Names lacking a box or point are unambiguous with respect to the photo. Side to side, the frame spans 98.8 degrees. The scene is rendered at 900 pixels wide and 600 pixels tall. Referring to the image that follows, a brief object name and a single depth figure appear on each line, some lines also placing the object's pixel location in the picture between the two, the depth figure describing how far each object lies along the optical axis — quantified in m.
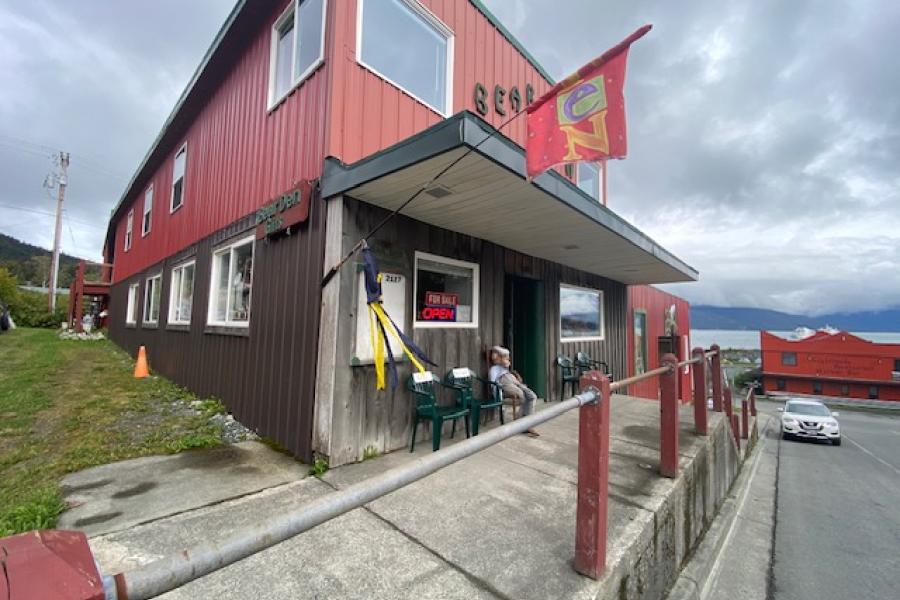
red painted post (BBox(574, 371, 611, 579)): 2.00
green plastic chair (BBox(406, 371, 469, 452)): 4.09
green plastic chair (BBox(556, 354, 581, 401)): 7.16
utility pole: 23.89
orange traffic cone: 8.35
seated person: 4.73
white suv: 16.00
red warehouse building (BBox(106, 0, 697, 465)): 3.77
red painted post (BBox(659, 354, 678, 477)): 3.28
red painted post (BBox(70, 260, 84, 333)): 14.99
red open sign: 4.74
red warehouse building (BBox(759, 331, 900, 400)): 30.30
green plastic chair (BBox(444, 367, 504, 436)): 4.53
